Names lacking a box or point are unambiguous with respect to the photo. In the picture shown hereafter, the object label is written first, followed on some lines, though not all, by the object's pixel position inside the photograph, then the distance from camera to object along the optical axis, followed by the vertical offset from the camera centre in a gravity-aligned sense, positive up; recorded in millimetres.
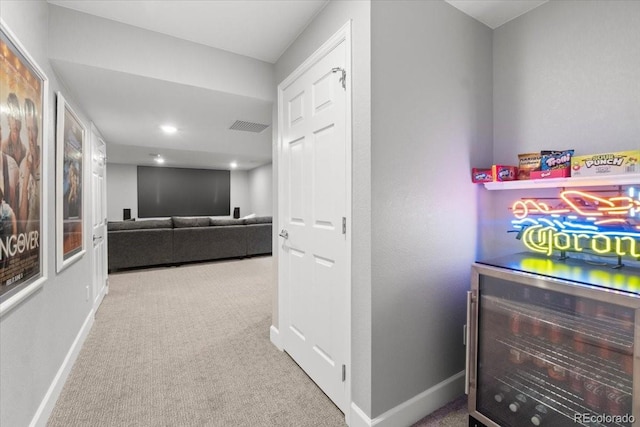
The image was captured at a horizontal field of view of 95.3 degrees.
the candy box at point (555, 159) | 1530 +287
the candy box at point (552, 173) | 1517 +210
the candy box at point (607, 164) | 1309 +231
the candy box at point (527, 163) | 1672 +287
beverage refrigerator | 1104 -570
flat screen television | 8062 +578
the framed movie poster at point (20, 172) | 1209 +186
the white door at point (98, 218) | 3158 -84
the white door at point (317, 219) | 1655 -49
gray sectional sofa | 5016 -539
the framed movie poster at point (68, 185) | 1954 +195
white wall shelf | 1335 +159
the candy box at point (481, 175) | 1779 +231
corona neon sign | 1360 -59
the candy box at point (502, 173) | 1734 +237
